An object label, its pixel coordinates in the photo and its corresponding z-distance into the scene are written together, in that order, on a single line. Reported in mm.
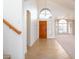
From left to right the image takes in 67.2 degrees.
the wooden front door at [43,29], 6271
